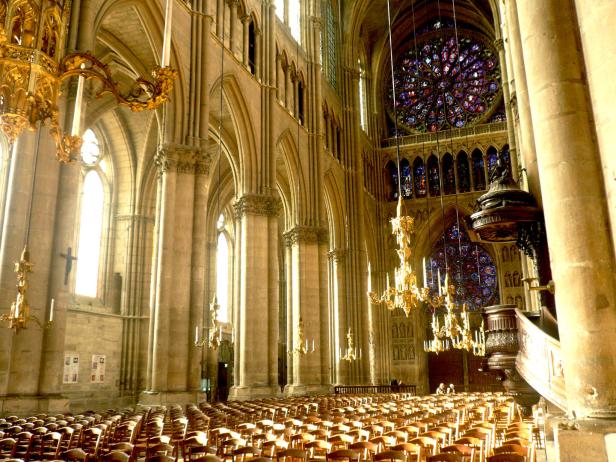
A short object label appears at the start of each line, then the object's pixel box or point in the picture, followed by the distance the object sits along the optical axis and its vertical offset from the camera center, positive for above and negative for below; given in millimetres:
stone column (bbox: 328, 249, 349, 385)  27703 +3151
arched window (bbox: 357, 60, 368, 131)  35719 +16649
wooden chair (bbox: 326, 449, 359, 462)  5142 -664
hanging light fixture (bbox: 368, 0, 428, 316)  12109 +2116
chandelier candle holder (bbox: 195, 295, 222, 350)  15586 +1242
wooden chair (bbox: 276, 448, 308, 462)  5328 -670
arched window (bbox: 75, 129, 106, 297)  23094 +6436
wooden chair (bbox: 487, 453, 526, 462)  4570 -642
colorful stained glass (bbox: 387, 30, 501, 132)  36000 +17954
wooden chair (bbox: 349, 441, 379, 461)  5496 -647
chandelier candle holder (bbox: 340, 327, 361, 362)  25719 +1097
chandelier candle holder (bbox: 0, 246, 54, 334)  9898 +1325
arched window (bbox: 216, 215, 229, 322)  30719 +5671
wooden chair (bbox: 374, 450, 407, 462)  4867 -647
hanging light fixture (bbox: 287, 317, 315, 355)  21622 +1290
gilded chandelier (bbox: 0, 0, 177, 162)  5617 +3055
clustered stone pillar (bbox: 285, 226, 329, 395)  23109 +2896
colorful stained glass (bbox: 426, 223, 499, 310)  34594 +6119
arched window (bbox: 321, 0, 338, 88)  30047 +17099
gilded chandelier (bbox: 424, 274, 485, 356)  14737 +1351
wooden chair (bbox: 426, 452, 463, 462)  4707 -648
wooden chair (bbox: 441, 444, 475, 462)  5305 -662
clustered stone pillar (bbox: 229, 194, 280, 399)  19641 +2756
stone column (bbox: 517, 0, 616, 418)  5145 +1518
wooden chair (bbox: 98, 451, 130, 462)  4829 -609
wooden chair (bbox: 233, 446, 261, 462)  5586 -662
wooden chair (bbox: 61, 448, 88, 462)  5238 -632
